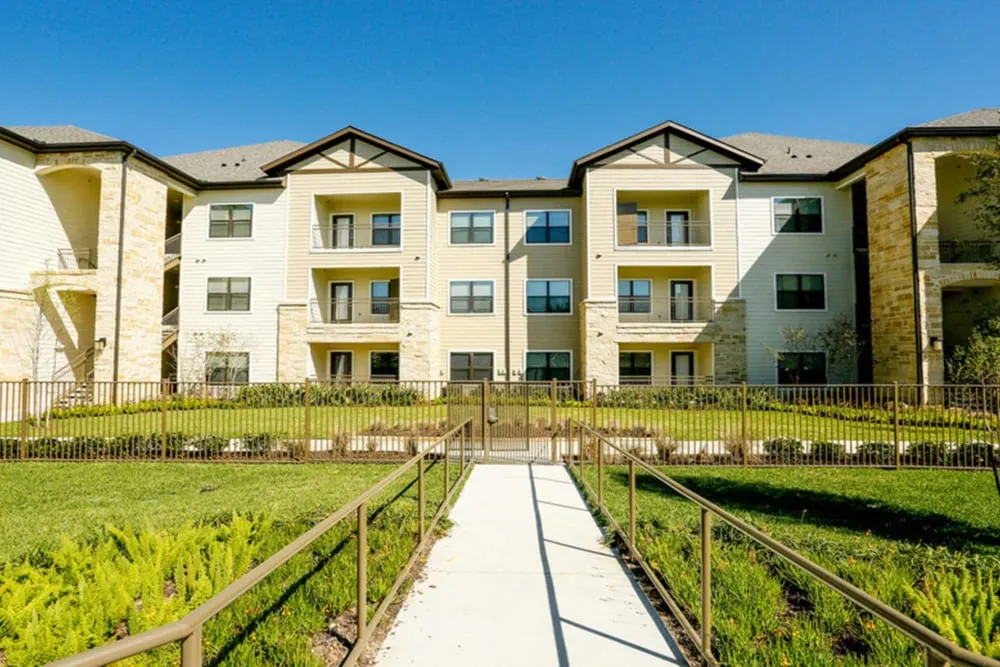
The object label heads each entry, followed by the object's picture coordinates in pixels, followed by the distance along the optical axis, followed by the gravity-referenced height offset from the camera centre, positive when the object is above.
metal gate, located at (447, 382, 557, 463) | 11.73 -1.25
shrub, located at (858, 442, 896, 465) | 11.02 -1.78
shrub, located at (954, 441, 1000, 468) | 10.81 -1.78
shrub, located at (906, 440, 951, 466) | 10.92 -1.77
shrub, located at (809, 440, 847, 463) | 11.10 -1.77
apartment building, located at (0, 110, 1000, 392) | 20.92 +4.39
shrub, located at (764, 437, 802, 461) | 11.30 -1.75
